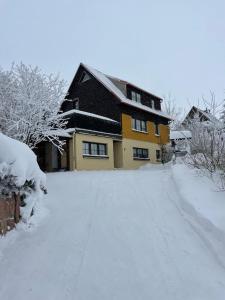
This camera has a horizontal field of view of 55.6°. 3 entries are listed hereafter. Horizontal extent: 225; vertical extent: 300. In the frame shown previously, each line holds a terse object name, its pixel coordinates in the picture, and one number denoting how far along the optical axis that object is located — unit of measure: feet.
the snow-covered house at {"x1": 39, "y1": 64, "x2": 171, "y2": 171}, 44.12
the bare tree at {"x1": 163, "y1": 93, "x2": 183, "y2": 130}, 99.70
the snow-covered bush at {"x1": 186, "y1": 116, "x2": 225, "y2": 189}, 22.22
